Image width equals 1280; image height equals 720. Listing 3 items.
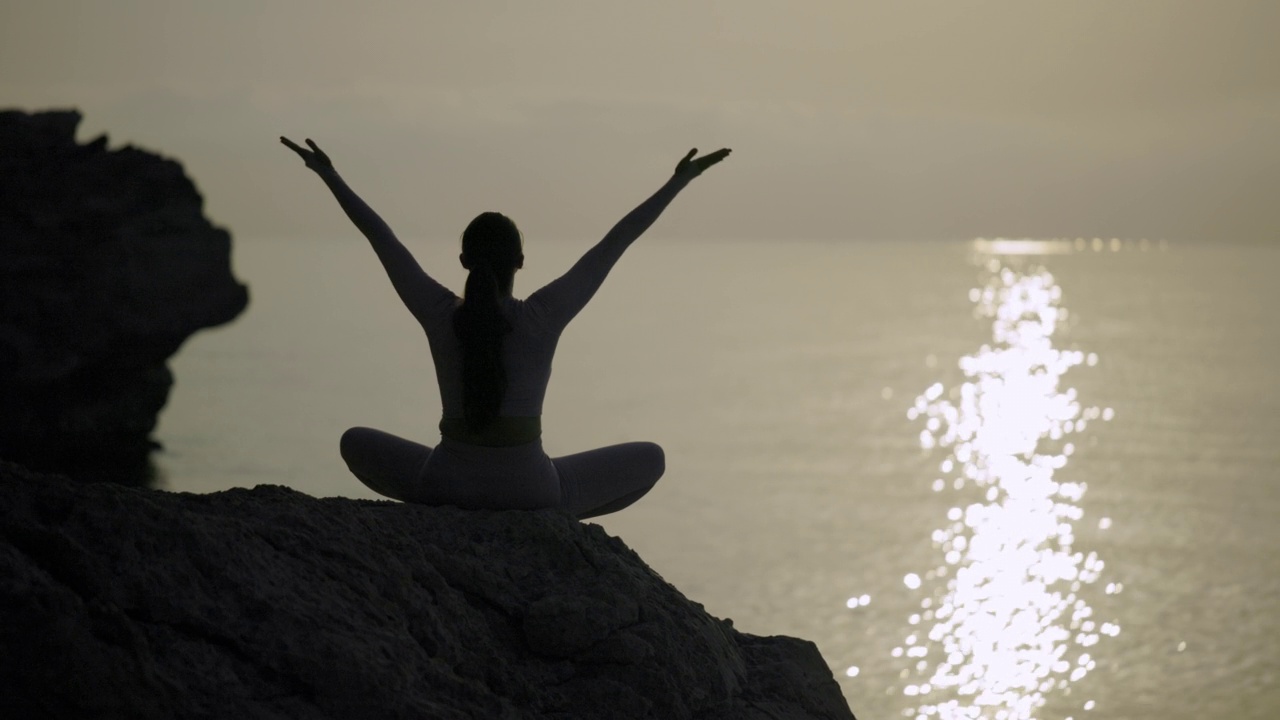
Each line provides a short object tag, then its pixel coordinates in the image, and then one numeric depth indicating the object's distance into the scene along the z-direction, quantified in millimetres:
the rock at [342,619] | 3748
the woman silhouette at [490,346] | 5430
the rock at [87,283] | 34812
